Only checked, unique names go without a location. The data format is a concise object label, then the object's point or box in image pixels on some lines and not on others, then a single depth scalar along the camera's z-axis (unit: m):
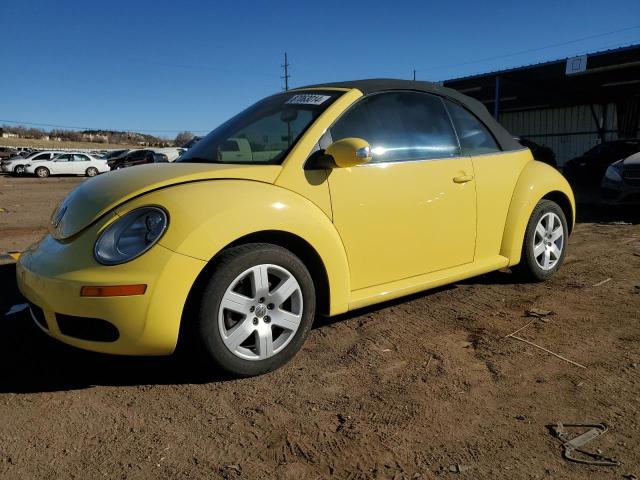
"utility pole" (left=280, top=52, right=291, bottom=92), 58.22
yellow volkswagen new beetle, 2.40
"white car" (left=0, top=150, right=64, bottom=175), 28.95
